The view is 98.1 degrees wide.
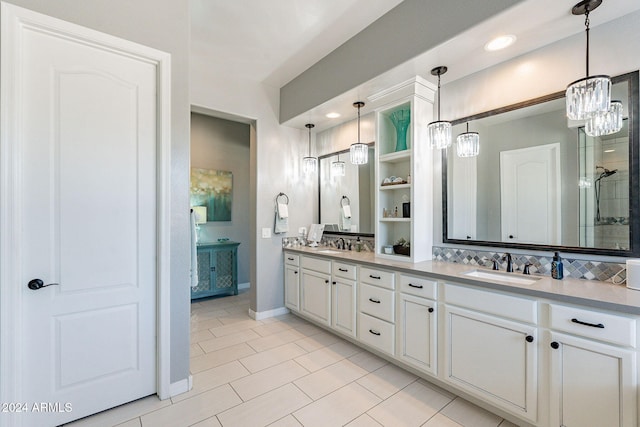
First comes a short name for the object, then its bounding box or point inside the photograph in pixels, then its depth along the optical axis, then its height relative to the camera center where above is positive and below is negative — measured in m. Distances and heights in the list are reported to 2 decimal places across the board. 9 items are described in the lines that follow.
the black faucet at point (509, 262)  2.14 -0.38
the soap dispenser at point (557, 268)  1.88 -0.38
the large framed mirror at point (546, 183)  1.75 +0.23
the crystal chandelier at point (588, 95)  1.49 +0.65
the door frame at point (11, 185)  1.56 +0.17
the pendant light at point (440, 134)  2.25 +0.65
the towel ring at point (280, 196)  3.77 +0.22
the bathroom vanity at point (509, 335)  1.39 -0.79
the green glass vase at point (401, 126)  2.79 +0.89
